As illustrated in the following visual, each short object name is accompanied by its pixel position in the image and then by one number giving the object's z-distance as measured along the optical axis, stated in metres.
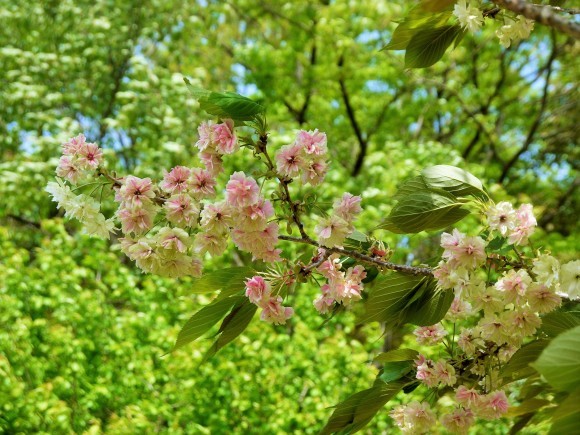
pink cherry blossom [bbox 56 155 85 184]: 1.50
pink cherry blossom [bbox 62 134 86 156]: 1.50
